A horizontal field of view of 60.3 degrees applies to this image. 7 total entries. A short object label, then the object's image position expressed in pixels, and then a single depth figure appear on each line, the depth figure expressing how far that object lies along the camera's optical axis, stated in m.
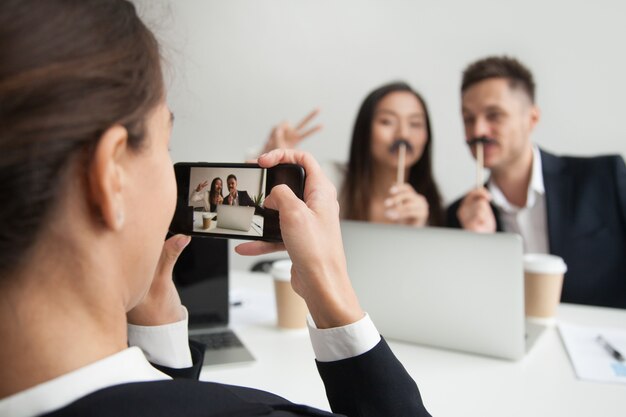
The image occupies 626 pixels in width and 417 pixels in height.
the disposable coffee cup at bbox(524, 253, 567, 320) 1.15
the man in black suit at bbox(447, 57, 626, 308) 1.95
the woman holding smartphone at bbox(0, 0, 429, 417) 0.38
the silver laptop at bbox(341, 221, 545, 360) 0.96
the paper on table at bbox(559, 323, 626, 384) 0.89
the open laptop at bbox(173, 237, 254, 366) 1.09
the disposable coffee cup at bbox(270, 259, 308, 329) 1.12
